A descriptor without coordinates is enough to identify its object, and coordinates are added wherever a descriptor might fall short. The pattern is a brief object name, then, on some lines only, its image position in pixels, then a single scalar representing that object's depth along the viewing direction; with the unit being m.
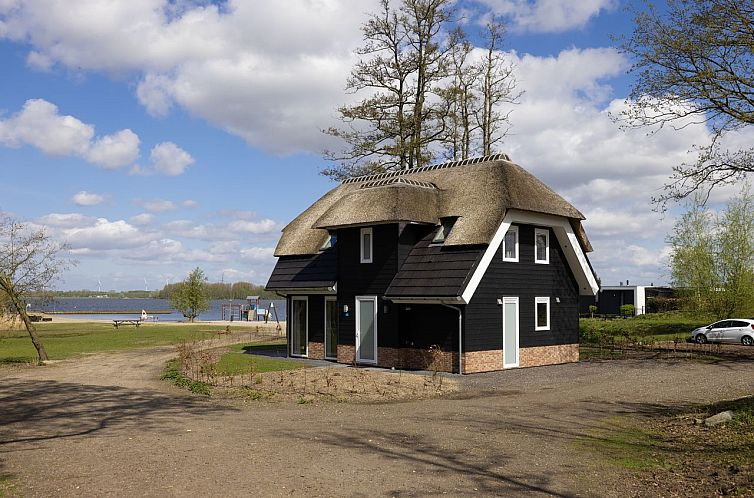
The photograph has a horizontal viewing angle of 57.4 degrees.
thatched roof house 22.92
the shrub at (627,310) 58.01
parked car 33.09
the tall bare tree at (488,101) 37.59
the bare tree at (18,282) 25.47
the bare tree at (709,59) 18.06
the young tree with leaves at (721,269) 38.62
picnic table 56.34
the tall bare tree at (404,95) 36.53
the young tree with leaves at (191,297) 64.56
